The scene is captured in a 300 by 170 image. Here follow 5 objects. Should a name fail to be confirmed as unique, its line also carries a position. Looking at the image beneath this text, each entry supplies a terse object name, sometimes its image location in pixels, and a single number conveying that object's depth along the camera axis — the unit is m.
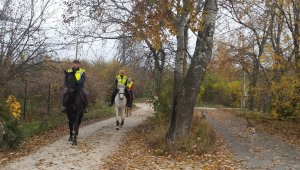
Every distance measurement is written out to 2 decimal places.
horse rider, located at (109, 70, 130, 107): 18.01
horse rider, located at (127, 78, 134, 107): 22.69
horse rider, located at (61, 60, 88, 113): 13.52
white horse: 18.12
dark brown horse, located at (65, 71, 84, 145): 13.40
